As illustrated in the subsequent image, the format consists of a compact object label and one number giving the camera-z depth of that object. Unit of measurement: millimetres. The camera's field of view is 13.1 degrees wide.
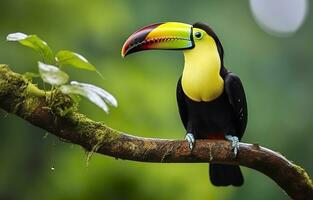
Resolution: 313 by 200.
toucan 5812
